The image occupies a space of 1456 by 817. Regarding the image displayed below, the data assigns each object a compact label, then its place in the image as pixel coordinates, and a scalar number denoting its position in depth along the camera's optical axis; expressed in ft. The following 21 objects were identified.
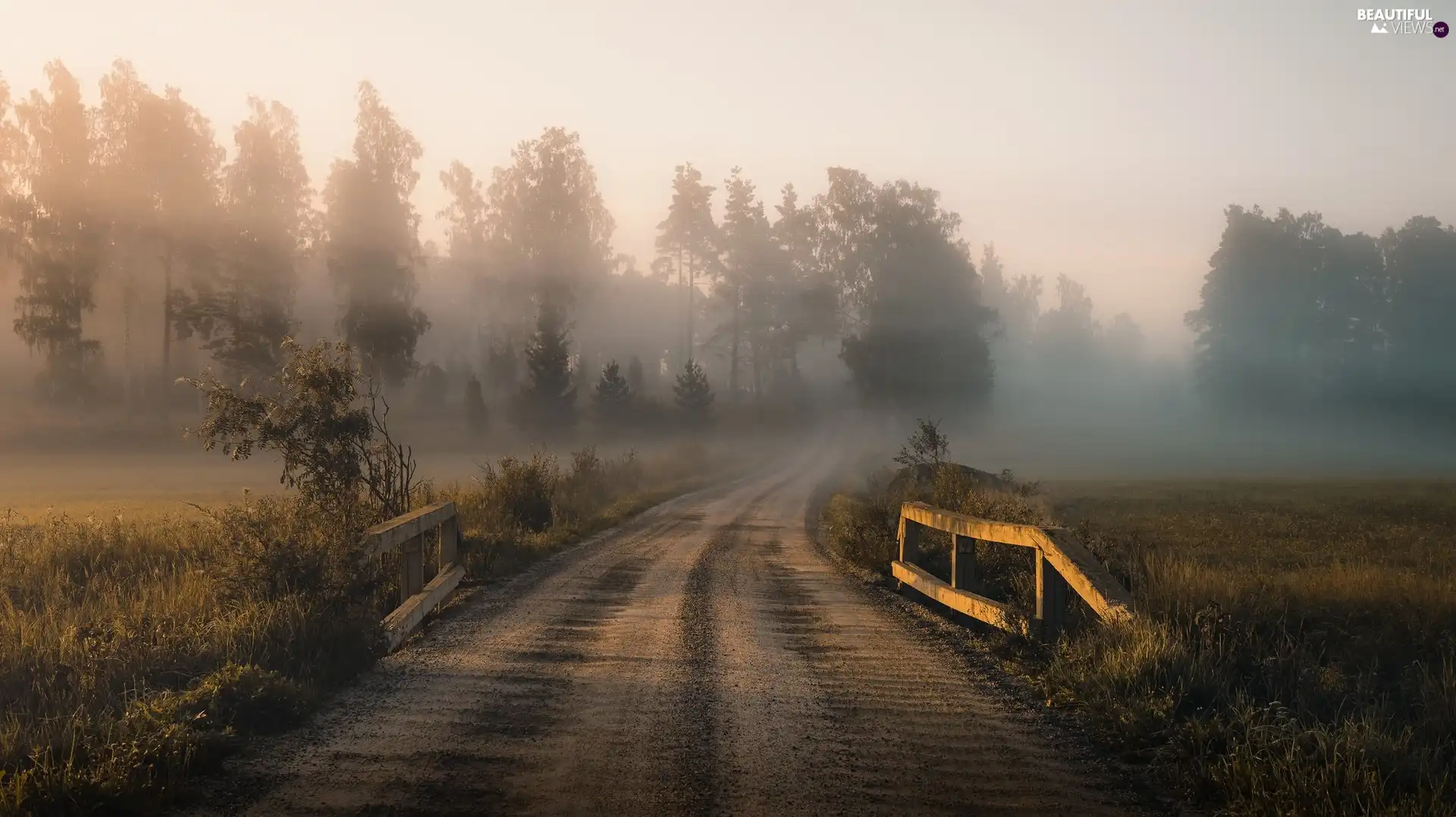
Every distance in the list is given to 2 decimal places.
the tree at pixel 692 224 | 263.49
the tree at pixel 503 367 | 230.89
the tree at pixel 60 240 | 171.32
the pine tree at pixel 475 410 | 196.44
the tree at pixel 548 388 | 188.14
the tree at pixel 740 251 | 248.93
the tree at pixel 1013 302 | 392.88
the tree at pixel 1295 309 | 292.40
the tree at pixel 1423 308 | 286.25
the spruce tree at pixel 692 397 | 201.67
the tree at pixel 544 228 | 237.66
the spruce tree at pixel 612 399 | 193.88
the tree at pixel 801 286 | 248.73
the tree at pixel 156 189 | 178.70
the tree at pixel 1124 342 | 605.73
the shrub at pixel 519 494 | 57.31
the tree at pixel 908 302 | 225.76
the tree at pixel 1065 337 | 472.44
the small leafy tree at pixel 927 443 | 54.13
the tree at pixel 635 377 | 226.17
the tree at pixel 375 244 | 193.98
